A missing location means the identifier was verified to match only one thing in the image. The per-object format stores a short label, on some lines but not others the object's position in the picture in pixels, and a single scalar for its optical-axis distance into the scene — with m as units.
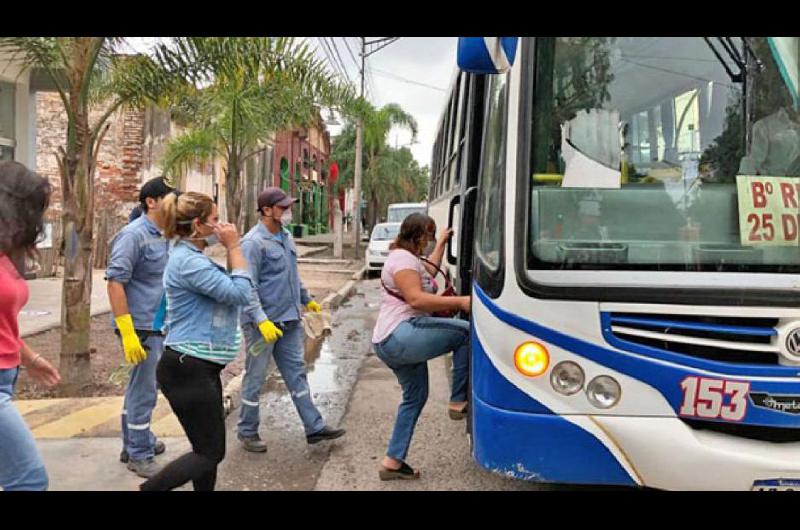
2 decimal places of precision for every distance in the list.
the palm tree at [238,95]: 7.30
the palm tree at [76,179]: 6.36
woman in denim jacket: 3.50
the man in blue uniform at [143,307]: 4.49
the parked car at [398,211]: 23.02
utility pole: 25.81
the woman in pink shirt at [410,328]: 4.34
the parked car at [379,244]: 18.80
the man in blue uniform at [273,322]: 5.15
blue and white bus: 3.14
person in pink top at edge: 2.89
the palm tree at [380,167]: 35.00
